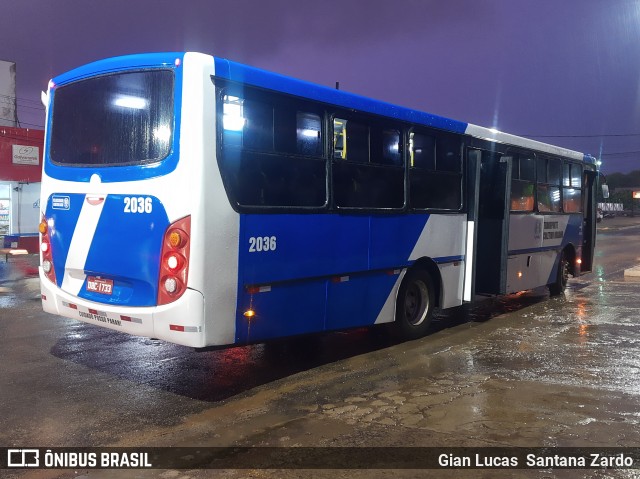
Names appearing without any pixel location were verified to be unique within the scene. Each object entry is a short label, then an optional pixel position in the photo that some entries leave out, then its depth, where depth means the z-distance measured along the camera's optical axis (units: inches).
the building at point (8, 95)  1160.2
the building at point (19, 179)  954.1
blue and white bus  209.2
